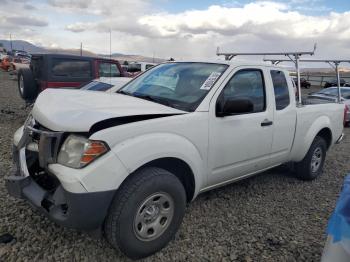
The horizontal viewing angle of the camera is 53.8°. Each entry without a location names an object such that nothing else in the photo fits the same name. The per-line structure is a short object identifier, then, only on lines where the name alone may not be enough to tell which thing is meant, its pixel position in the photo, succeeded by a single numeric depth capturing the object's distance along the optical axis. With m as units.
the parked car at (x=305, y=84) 33.44
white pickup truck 2.54
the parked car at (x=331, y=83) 33.84
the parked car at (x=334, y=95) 11.60
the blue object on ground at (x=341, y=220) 2.16
